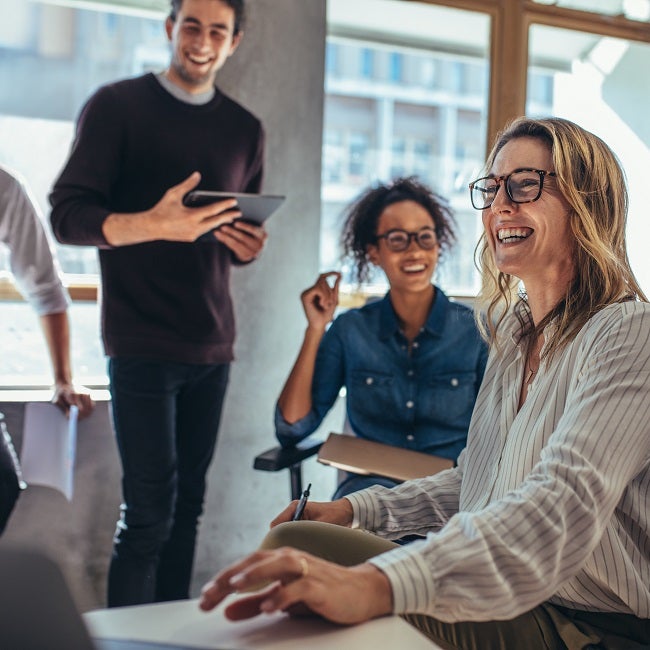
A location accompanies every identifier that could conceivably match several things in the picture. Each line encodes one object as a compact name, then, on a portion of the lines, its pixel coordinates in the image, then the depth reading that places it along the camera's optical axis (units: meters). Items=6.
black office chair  2.17
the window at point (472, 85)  3.29
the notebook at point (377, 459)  1.98
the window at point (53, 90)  2.79
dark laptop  0.45
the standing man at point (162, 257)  2.26
